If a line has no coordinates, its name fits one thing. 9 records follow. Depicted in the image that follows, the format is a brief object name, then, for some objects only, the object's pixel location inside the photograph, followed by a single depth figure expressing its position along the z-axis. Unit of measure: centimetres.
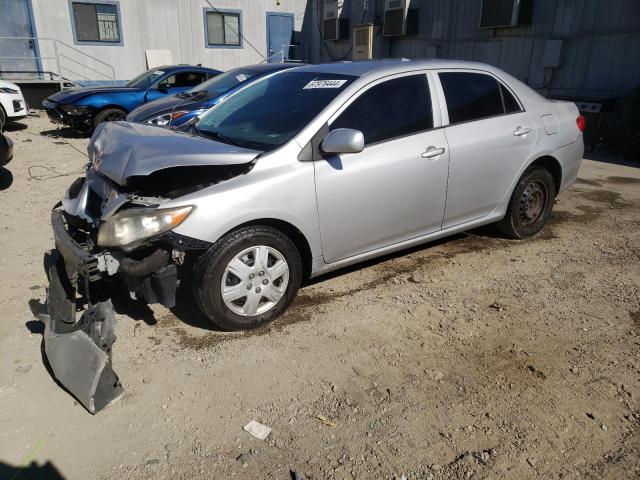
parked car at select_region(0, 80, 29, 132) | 1087
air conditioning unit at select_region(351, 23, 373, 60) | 1736
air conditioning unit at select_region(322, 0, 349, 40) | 1855
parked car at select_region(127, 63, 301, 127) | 770
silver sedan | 312
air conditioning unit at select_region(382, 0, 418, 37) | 1600
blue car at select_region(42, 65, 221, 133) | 1035
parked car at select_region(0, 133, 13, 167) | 661
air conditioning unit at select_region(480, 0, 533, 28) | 1267
